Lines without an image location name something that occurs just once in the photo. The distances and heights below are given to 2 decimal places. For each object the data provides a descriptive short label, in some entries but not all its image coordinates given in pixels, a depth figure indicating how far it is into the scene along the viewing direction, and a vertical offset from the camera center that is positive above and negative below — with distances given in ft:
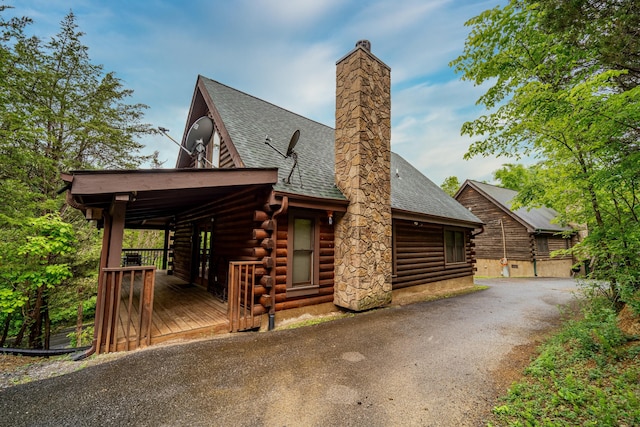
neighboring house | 52.80 +0.23
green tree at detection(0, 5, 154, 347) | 22.57 +10.73
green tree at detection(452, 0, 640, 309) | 12.59 +7.79
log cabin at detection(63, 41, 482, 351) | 13.92 +2.23
